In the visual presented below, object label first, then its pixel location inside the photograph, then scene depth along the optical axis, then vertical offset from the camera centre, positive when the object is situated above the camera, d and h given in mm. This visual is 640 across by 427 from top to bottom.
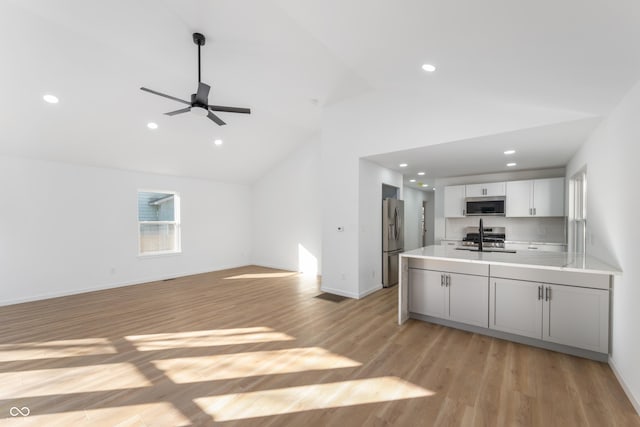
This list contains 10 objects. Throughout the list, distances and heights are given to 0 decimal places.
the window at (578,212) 4023 -1
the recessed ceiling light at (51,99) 3887 +1633
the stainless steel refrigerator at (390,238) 5469 -538
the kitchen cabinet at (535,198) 4962 +271
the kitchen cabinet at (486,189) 5477 +468
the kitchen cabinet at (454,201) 6031 +247
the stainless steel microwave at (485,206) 5492 +125
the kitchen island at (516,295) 2729 -958
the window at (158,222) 6367 -233
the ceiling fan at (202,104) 3160 +1309
